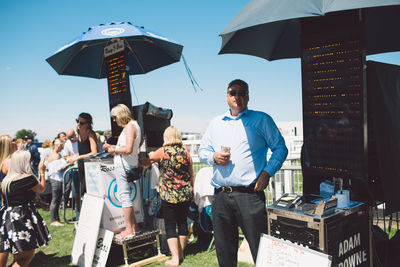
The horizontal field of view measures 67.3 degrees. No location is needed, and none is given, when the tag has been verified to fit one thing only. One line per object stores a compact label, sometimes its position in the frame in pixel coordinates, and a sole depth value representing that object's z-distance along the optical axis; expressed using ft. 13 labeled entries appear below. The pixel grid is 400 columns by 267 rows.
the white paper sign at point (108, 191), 13.15
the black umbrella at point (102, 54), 13.76
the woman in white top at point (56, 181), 20.74
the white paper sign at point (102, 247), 12.51
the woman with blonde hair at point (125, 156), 12.69
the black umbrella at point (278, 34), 7.26
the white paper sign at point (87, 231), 12.77
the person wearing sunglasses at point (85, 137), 16.42
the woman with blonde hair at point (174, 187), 12.99
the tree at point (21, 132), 427.62
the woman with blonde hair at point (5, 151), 12.32
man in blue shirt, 8.46
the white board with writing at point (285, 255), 6.39
